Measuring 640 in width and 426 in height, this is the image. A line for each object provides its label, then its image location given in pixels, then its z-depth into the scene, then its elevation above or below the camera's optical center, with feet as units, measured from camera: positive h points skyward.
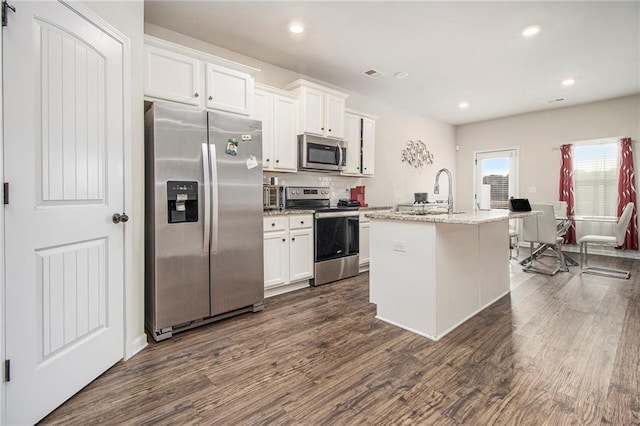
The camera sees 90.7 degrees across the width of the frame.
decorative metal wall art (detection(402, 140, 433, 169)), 19.88 +3.66
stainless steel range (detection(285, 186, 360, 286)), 12.37 -1.00
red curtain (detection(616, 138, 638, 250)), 17.31 +1.25
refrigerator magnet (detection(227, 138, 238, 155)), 8.84 +1.80
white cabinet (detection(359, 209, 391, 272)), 14.14 -1.32
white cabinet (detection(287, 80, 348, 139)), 12.72 +4.26
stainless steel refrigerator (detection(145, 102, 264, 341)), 7.76 -0.16
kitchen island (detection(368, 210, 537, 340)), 7.84 -1.62
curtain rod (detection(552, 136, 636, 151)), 17.85 +4.03
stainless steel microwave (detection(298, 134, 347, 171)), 12.84 +2.42
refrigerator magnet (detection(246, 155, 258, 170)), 9.24 +1.41
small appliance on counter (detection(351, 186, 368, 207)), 16.07 +0.82
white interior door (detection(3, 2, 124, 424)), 4.77 +0.12
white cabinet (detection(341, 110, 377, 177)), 15.07 +3.31
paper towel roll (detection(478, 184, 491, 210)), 23.03 +1.02
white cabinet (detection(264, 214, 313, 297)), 10.88 -1.53
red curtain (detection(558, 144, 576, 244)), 19.13 +1.55
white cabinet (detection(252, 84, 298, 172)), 11.66 +3.25
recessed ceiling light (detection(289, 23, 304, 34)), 9.98 +5.86
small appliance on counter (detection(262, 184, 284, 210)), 11.98 +0.52
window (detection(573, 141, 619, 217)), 18.16 +1.86
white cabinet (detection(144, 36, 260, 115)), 8.24 +3.75
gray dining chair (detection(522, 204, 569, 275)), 14.37 -1.11
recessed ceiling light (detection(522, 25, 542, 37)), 10.13 +5.86
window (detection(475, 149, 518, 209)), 21.99 +2.61
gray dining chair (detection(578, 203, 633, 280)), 13.74 -1.36
